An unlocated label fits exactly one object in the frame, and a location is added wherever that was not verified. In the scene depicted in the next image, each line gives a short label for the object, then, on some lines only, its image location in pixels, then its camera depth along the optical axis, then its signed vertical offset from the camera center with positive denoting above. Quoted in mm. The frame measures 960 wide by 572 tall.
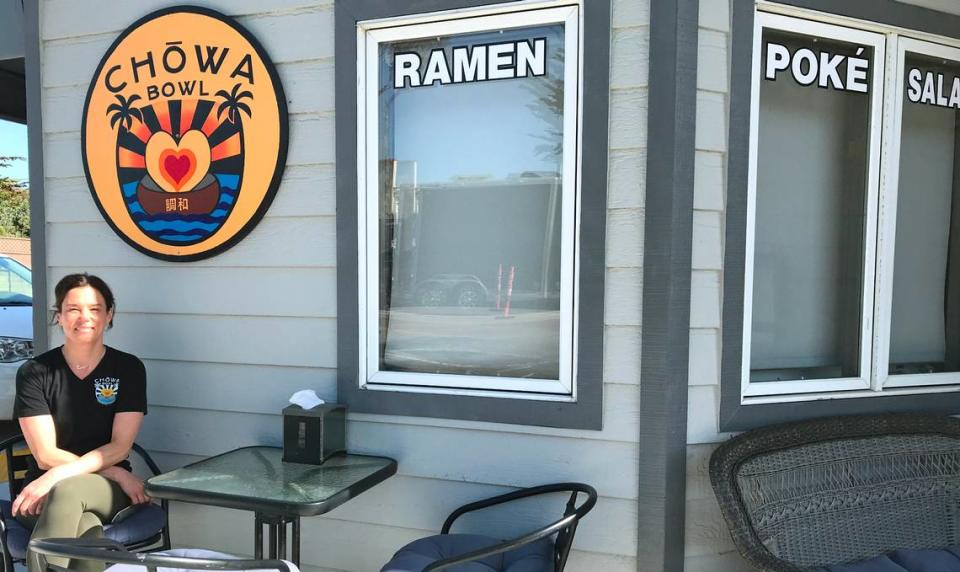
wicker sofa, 1882 -742
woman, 1936 -551
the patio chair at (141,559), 1242 -638
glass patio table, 1684 -696
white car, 3979 -530
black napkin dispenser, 2027 -607
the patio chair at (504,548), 1592 -902
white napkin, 2092 -506
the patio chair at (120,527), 1919 -921
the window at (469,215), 2039 +141
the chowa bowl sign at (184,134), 2277 +450
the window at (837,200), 2182 +218
